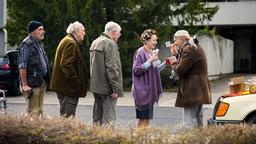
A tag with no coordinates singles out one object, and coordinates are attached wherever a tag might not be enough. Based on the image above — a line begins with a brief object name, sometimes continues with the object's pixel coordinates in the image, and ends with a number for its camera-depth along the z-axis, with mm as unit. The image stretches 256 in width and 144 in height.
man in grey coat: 11880
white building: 53671
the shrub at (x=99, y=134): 7353
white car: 11472
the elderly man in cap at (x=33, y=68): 11840
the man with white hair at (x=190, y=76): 12011
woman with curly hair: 12366
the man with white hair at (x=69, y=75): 11887
